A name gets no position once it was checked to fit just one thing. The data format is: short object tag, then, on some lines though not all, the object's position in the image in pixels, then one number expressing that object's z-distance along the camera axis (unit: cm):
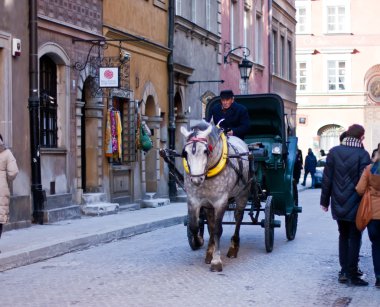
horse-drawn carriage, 1111
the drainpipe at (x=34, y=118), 1706
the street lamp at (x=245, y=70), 2789
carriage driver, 1291
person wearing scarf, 1020
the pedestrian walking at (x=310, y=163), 4016
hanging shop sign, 1936
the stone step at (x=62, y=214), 1756
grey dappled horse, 1083
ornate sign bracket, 1948
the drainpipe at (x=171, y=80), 2595
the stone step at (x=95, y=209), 1978
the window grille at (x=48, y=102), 1833
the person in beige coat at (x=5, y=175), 1246
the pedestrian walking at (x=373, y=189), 985
